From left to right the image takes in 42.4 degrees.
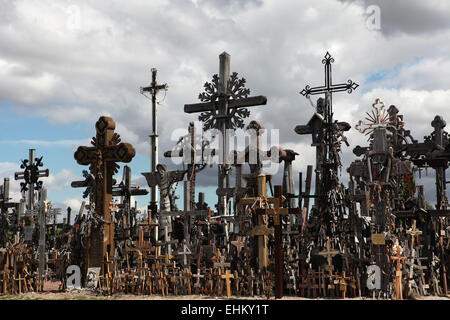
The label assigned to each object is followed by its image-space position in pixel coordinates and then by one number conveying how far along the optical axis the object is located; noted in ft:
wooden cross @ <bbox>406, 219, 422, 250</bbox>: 55.26
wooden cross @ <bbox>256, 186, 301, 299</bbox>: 45.47
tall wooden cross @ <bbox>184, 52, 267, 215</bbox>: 74.38
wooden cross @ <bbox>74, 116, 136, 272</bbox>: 56.08
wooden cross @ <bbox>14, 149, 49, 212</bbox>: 86.84
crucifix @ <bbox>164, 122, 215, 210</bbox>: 72.54
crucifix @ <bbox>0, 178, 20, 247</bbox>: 90.79
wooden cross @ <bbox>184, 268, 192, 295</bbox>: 53.01
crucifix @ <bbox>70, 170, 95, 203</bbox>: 58.30
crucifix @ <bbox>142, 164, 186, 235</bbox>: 72.18
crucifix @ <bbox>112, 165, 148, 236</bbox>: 84.89
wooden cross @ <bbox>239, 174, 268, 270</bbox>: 52.44
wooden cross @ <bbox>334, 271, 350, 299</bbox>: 49.83
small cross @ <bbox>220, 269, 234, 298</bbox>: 51.37
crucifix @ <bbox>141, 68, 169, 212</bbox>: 81.87
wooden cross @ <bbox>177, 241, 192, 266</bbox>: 55.72
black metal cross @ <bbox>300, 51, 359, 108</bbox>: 57.82
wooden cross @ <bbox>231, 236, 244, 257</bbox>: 55.48
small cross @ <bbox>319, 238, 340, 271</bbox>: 50.58
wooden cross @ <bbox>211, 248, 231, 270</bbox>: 52.80
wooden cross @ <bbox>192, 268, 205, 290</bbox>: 52.85
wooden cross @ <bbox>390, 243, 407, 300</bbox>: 48.21
